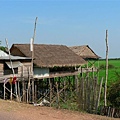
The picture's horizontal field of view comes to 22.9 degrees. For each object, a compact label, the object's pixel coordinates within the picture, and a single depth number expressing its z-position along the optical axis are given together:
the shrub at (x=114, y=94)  14.18
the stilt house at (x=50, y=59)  24.65
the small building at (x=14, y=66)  21.48
